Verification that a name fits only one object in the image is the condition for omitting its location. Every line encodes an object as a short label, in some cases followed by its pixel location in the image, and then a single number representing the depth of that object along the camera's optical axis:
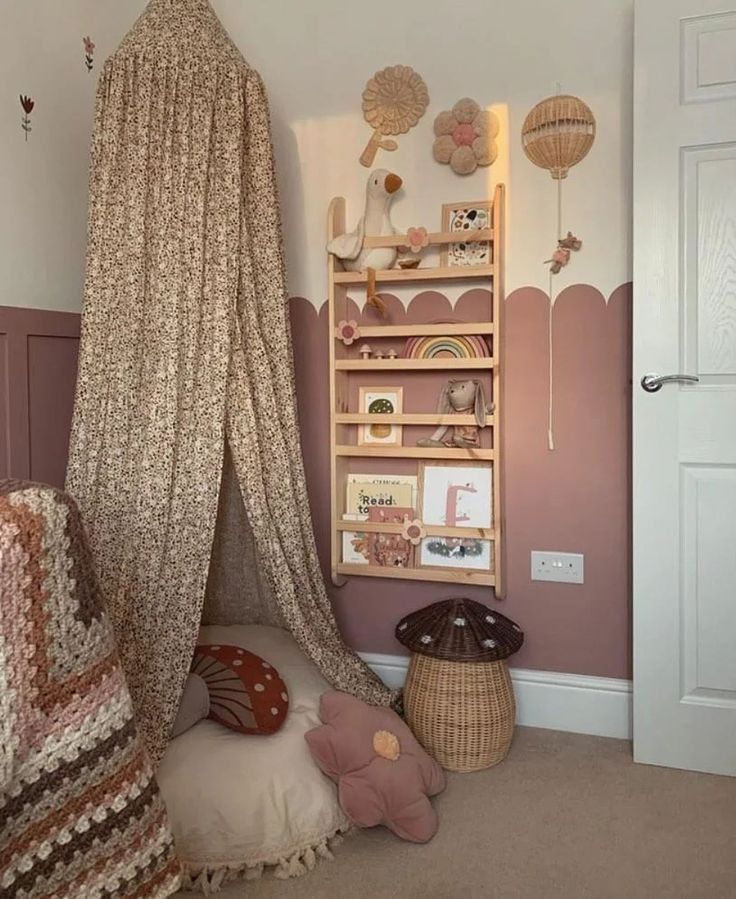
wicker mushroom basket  2.32
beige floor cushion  1.86
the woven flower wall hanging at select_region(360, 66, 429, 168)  2.57
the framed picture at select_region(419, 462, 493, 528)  2.56
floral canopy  2.04
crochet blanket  1.12
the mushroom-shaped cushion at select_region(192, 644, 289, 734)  2.07
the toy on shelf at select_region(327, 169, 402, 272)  2.56
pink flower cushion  1.96
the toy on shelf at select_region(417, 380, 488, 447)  2.50
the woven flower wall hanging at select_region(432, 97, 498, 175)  2.50
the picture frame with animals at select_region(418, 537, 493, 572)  2.57
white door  2.20
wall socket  2.54
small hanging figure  2.45
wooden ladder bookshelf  2.48
